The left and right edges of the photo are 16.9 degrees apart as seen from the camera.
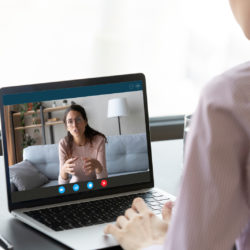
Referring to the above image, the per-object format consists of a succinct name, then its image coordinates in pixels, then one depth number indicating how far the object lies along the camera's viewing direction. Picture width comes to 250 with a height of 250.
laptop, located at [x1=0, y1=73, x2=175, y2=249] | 1.73
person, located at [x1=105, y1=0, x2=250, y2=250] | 1.13
